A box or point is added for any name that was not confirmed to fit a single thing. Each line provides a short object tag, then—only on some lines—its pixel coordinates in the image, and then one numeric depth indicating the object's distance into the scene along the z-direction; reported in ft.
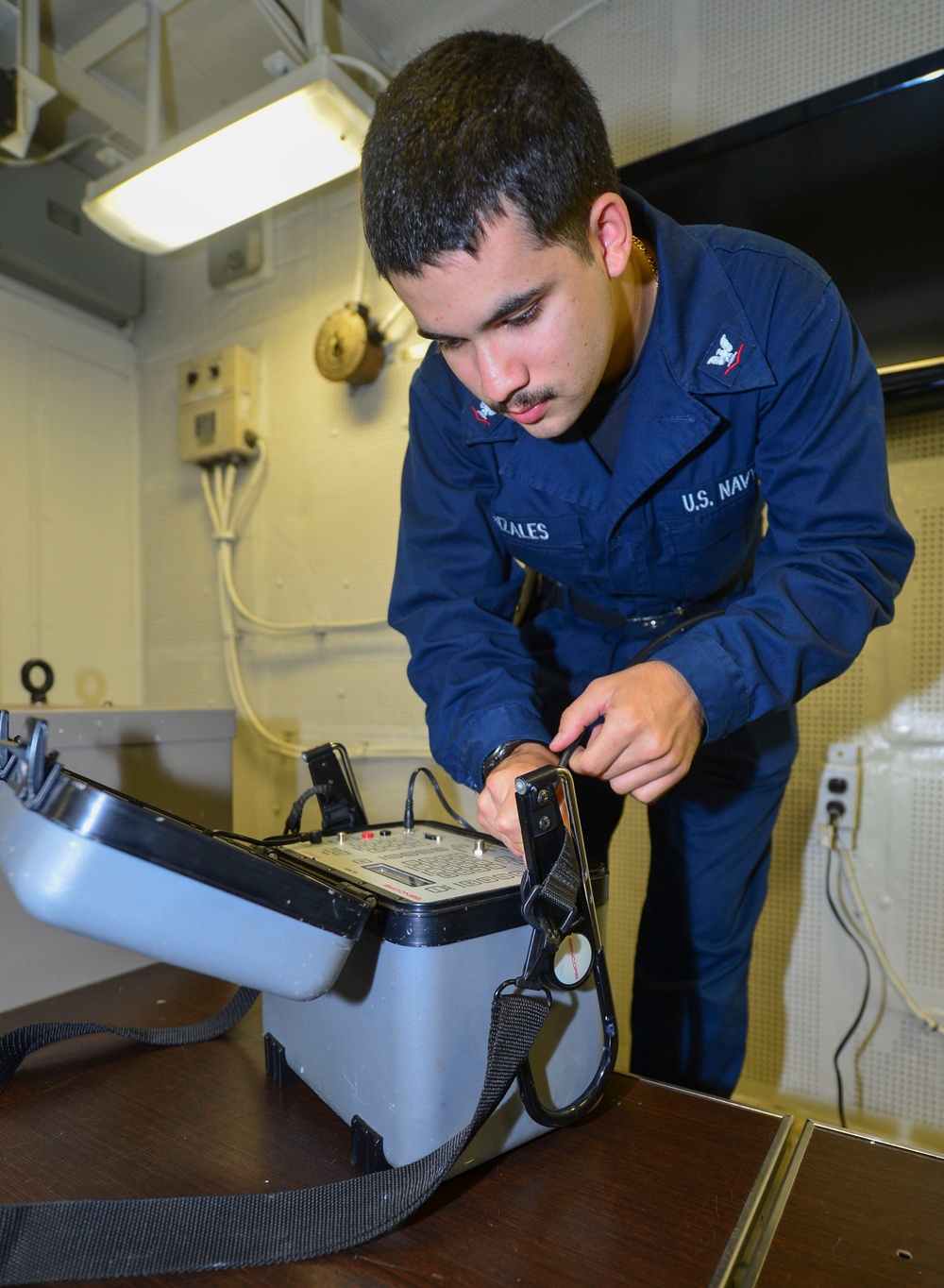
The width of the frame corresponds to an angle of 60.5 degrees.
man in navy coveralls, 2.11
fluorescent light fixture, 5.13
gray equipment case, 1.51
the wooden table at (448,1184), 1.62
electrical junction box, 7.12
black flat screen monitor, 4.14
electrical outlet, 4.63
